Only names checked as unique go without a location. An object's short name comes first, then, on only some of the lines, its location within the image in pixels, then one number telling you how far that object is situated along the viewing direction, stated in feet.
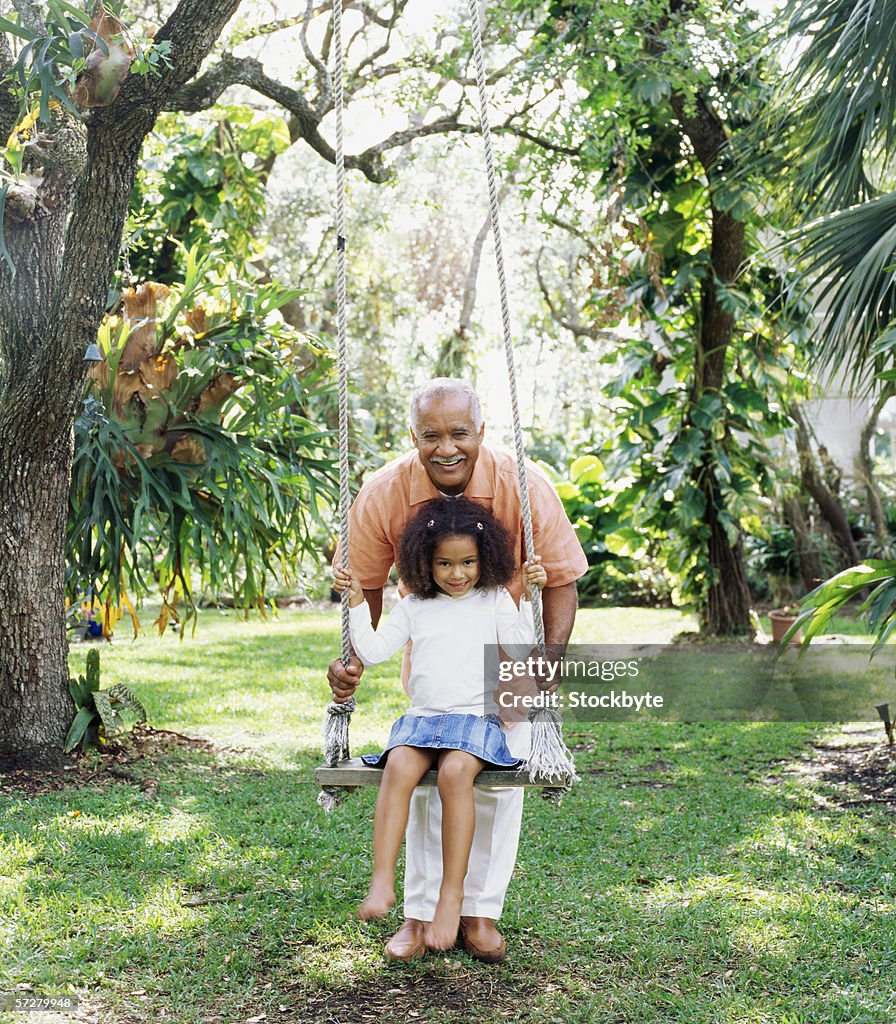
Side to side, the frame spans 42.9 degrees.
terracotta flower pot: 28.40
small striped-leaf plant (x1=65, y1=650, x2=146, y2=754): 16.37
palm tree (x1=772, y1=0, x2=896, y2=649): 15.21
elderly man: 10.00
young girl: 9.30
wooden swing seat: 9.46
